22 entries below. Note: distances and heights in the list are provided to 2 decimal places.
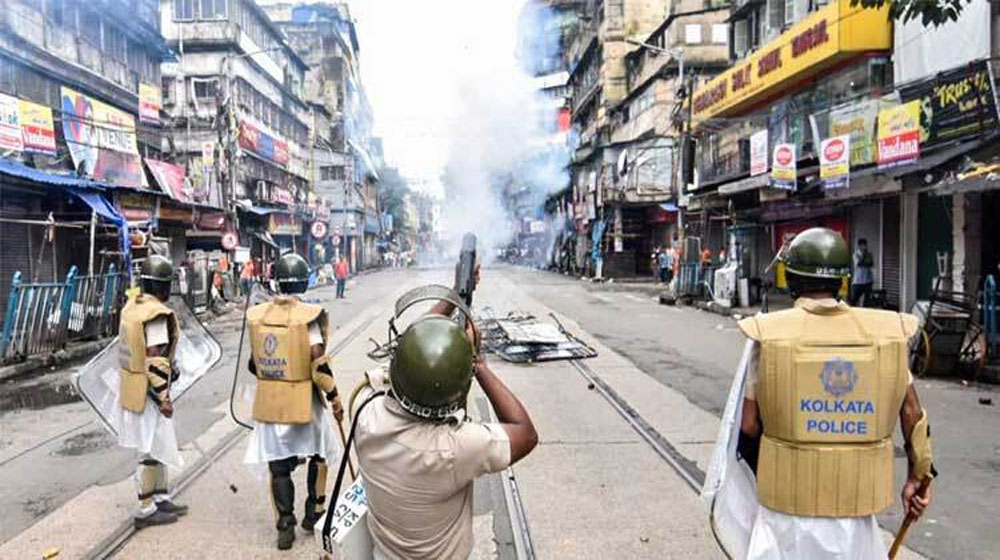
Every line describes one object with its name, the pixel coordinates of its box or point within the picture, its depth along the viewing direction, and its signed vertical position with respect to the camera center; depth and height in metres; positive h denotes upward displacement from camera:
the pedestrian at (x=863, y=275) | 15.55 -0.76
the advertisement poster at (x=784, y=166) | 16.73 +1.65
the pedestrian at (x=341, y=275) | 26.88 -1.01
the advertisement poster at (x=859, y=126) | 14.37 +2.24
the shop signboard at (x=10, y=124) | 15.00 +2.59
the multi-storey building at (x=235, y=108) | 31.41 +6.88
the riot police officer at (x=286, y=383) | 4.29 -0.78
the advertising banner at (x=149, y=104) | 22.39 +4.46
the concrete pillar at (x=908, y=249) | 15.73 -0.23
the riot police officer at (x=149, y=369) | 4.56 -0.73
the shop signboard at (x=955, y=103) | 11.05 +2.07
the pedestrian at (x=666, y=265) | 32.94 -1.01
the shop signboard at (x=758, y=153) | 19.14 +2.26
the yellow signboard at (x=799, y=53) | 16.77 +4.71
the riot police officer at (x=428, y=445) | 2.13 -0.60
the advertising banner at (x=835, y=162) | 14.74 +1.54
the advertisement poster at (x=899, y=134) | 12.52 +1.78
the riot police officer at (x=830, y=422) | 2.47 -0.62
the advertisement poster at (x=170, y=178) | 22.38 +2.22
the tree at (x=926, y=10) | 6.02 +1.85
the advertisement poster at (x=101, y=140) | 17.98 +2.84
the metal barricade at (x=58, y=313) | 11.17 -1.01
